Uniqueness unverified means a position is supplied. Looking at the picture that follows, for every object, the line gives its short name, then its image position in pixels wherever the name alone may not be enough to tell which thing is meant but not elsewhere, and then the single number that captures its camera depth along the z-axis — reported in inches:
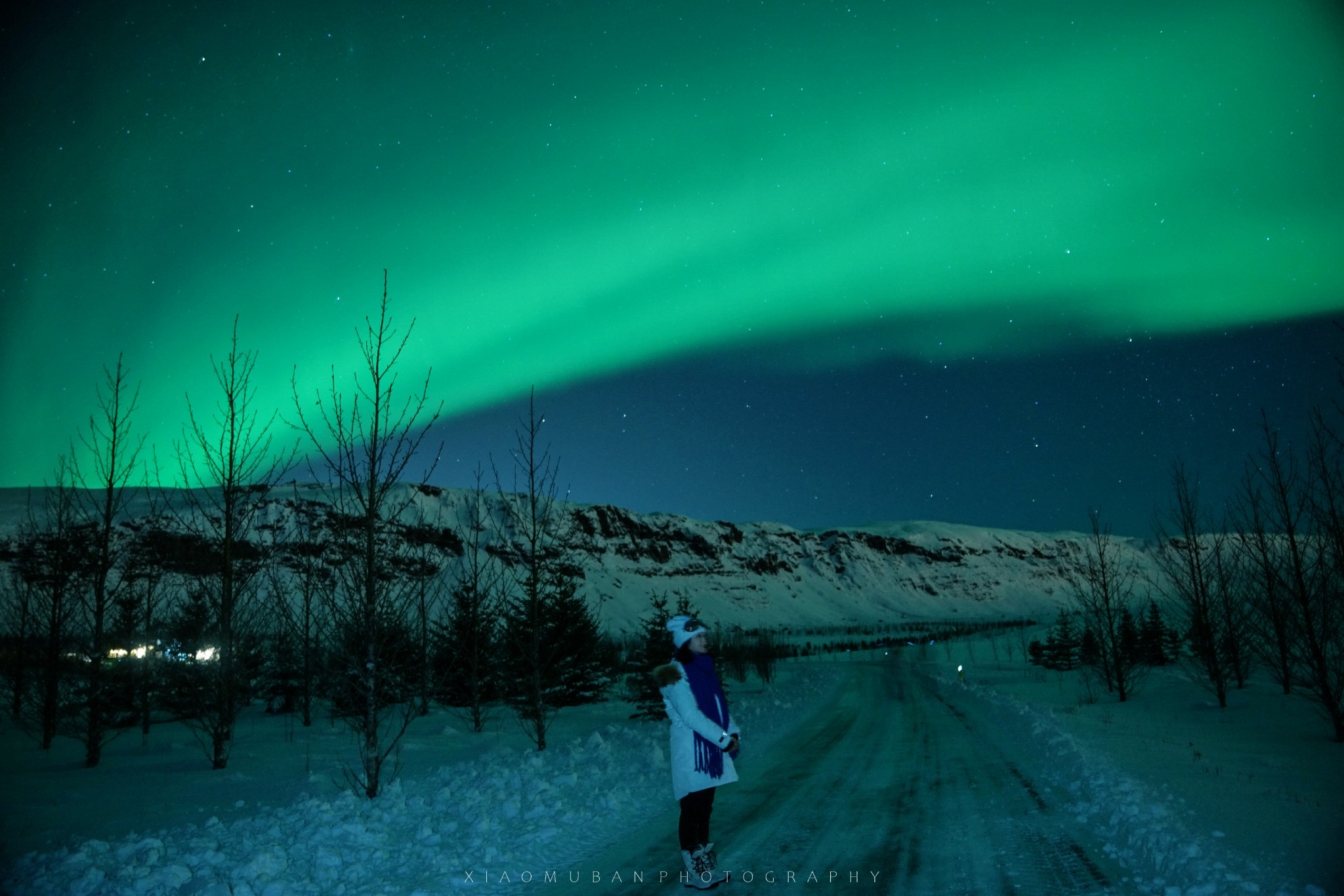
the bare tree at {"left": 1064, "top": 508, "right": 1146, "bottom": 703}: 930.7
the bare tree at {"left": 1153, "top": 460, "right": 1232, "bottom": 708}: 804.0
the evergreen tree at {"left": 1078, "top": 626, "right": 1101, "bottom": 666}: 1214.9
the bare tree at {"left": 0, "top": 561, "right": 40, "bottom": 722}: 690.8
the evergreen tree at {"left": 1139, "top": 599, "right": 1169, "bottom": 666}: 1534.1
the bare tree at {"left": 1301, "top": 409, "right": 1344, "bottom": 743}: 512.4
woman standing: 219.6
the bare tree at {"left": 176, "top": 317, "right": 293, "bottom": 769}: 484.4
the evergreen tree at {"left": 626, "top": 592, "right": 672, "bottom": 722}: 884.0
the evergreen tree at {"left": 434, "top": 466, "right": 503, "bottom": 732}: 802.2
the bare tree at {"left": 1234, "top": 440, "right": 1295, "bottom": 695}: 592.1
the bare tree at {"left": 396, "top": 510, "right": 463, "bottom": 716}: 486.6
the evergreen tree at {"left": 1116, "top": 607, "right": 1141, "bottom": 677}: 1014.4
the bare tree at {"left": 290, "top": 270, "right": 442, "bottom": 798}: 374.6
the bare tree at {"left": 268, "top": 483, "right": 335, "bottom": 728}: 415.8
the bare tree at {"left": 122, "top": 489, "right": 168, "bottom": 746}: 645.3
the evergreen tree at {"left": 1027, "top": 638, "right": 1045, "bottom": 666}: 1851.6
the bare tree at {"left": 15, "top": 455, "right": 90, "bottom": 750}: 605.3
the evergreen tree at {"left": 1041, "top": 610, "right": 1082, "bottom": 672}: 1572.3
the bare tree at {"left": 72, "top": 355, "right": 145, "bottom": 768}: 545.0
